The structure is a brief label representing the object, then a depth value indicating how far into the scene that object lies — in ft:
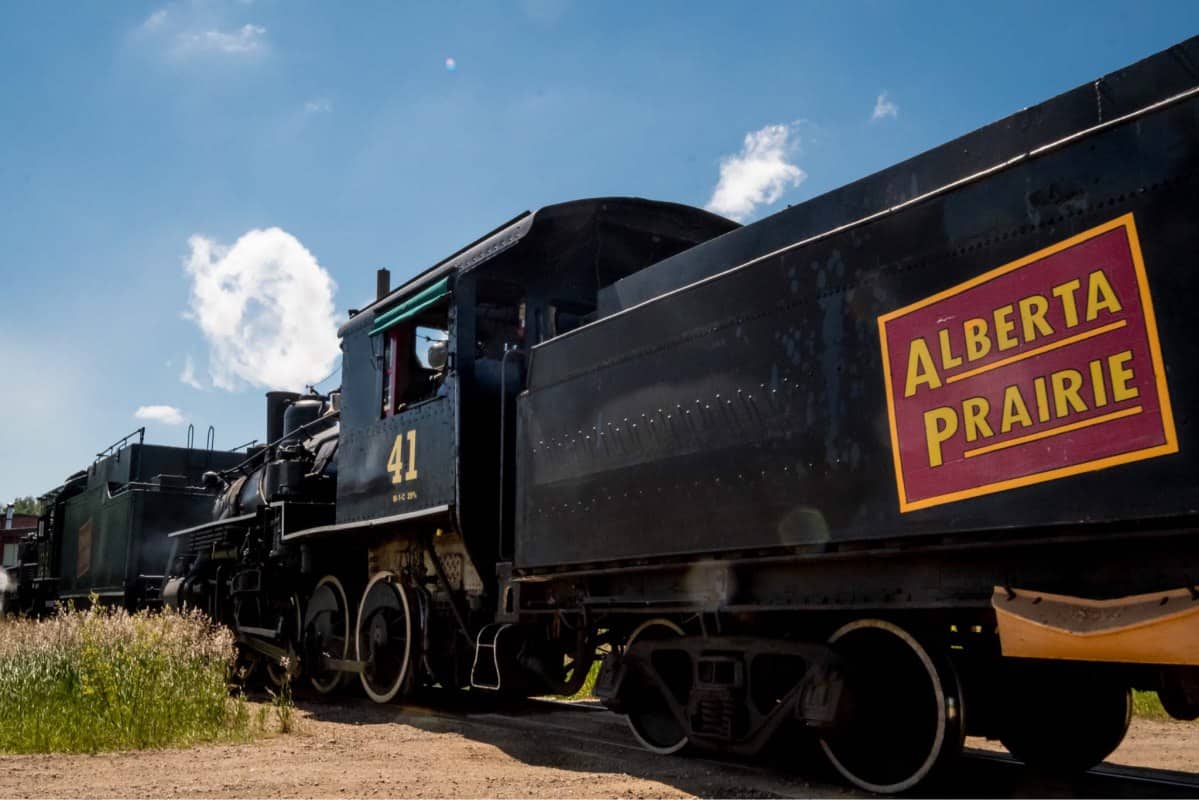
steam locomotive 11.78
